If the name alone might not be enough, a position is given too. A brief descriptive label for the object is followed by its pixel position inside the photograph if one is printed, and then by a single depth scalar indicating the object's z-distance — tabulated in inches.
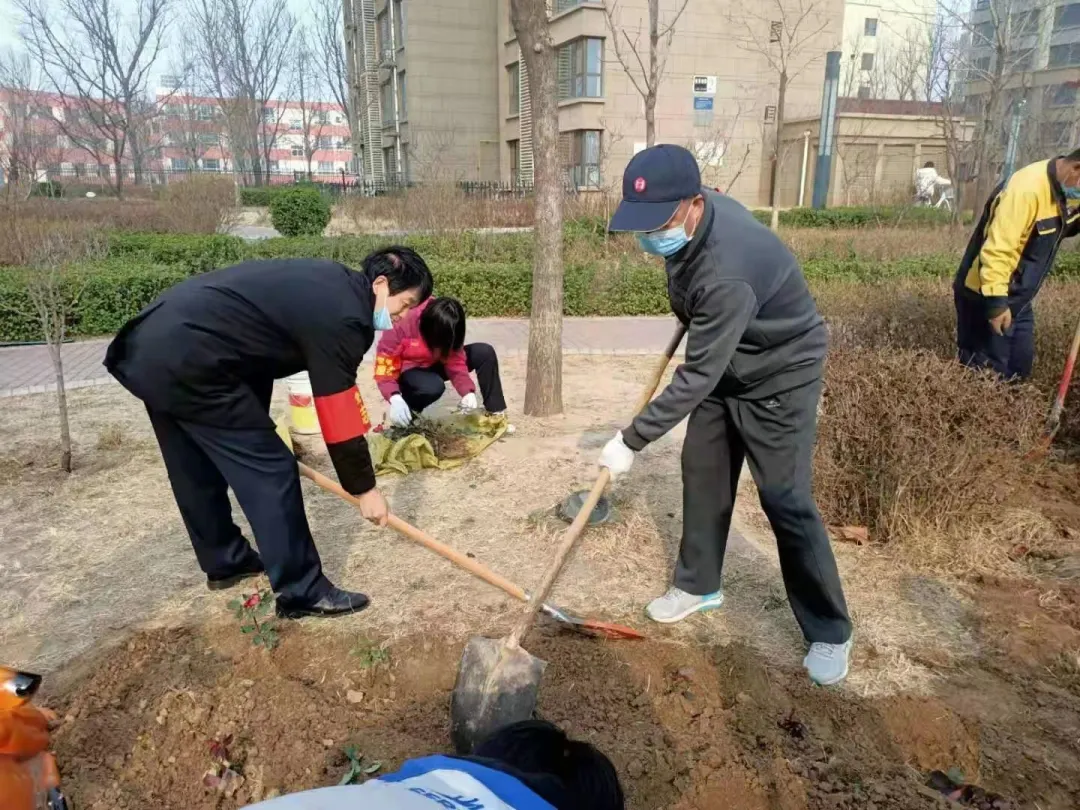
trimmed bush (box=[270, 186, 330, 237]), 653.9
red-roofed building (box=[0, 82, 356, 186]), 1032.8
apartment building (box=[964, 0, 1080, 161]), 491.5
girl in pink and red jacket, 178.2
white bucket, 195.3
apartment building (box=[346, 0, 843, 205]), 944.9
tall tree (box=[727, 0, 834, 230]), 1024.9
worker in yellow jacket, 145.8
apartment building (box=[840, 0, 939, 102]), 786.8
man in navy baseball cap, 86.9
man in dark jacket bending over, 95.0
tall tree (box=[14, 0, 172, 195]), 1027.9
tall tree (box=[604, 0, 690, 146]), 482.0
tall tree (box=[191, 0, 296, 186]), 1277.1
